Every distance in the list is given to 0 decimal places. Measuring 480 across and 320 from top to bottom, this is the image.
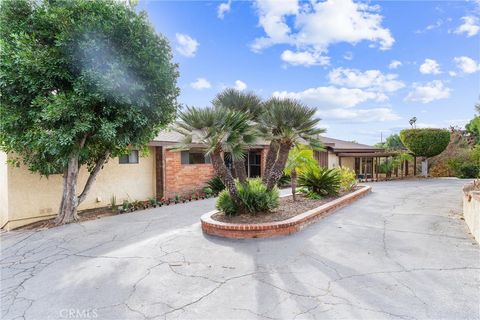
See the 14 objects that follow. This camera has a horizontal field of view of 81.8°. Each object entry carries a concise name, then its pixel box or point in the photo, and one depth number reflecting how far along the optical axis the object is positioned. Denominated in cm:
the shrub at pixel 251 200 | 753
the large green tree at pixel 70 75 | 716
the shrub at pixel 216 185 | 1398
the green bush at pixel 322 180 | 1094
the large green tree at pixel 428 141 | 2264
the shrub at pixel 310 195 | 1055
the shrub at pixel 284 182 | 1692
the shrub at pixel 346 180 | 1223
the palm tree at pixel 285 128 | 759
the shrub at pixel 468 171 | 2194
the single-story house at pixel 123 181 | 906
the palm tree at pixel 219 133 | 690
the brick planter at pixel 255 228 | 648
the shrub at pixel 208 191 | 1350
